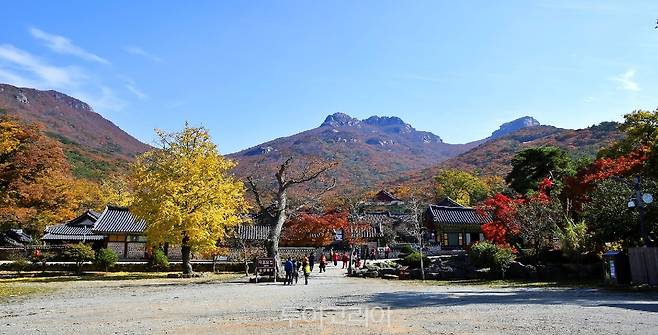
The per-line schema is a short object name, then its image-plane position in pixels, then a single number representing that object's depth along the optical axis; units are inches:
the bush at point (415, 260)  1238.3
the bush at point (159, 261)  1341.8
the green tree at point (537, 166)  1761.8
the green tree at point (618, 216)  732.0
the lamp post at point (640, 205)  669.9
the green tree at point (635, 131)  1054.4
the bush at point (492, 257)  932.0
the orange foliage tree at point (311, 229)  1745.6
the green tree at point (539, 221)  989.2
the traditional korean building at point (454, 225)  2082.9
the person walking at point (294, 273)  950.7
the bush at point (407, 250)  1611.0
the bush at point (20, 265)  1269.7
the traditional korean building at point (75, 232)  1865.2
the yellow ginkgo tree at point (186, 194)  1091.9
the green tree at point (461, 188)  2923.2
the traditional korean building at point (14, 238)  1913.5
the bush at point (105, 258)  1302.9
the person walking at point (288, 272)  925.2
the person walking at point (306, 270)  909.1
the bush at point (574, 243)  897.5
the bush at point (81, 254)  1266.0
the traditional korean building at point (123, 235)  1608.0
